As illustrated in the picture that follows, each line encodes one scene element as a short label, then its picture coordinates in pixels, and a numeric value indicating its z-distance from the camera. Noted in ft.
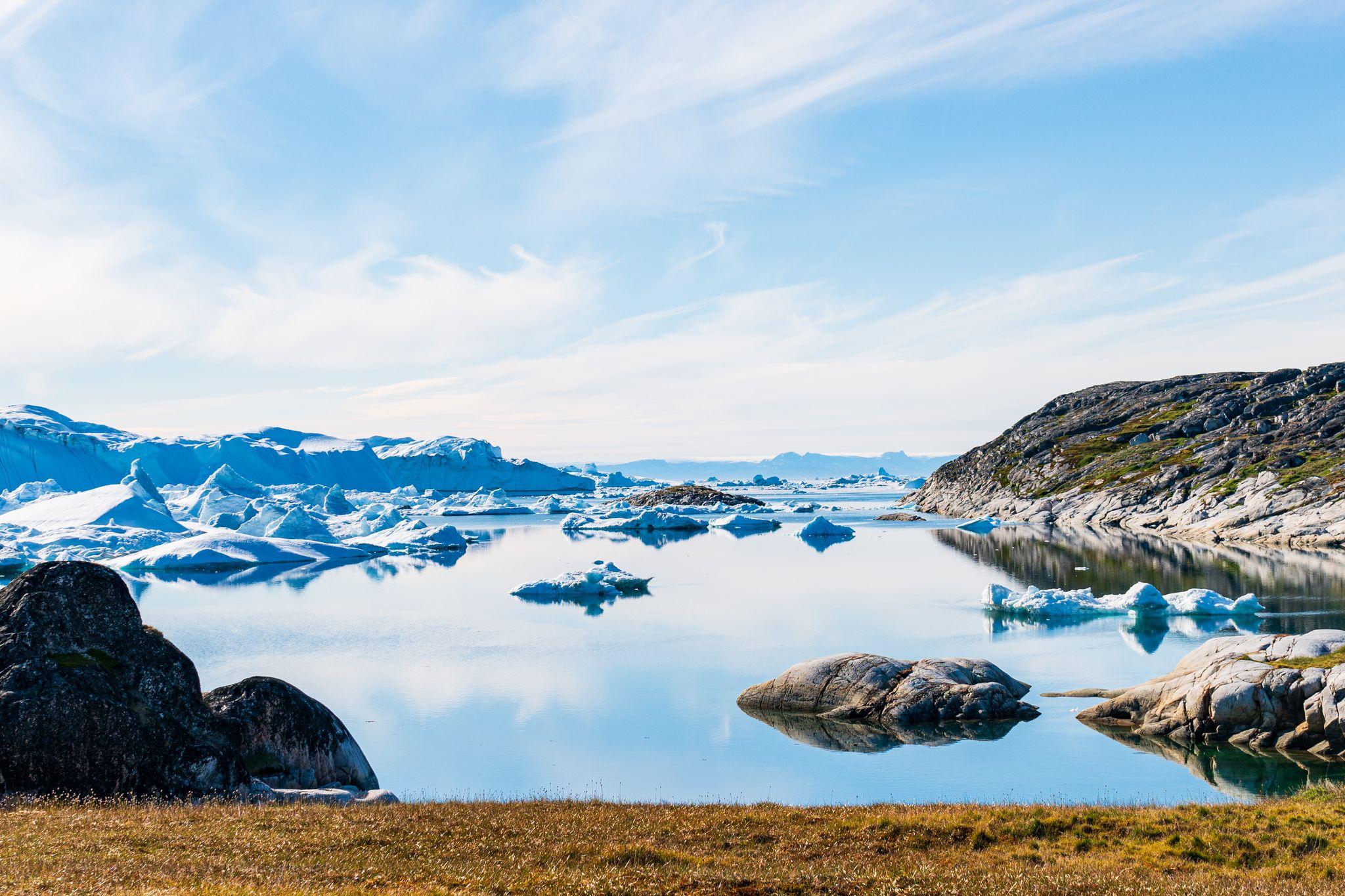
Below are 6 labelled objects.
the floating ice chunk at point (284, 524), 273.33
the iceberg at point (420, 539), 282.56
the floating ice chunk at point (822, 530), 306.55
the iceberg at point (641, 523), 382.63
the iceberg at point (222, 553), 229.04
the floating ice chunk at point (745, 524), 360.48
